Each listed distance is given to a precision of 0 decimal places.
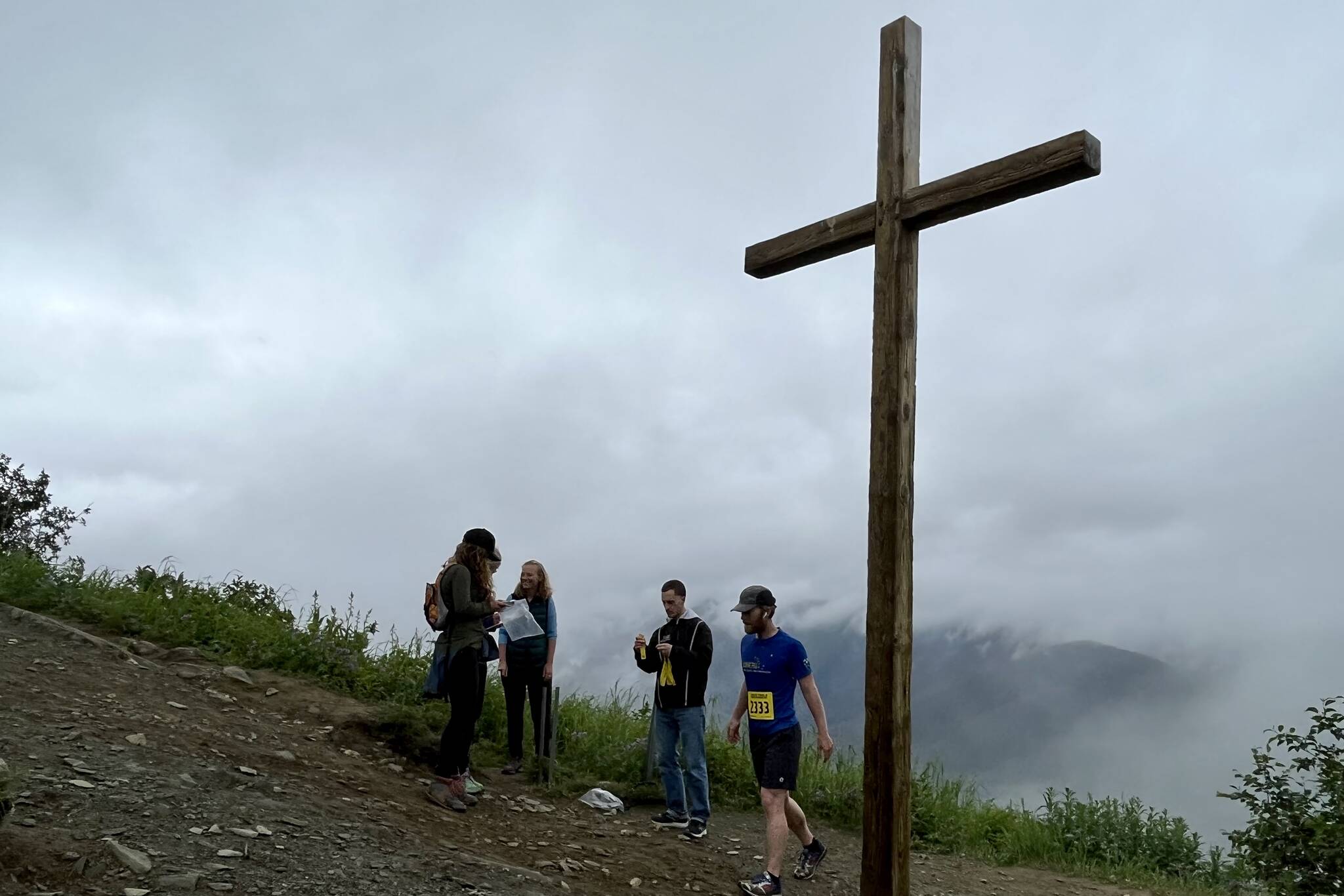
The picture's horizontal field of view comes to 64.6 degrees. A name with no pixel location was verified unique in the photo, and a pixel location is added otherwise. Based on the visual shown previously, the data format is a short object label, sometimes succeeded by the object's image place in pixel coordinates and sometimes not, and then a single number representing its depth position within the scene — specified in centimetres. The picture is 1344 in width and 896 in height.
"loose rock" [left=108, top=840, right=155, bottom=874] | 529
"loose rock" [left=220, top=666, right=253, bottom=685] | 1000
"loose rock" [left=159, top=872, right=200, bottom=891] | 521
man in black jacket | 860
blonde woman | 949
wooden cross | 537
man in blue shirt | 715
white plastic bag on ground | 913
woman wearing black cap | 788
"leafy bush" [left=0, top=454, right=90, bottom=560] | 1617
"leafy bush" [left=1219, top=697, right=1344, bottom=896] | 718
